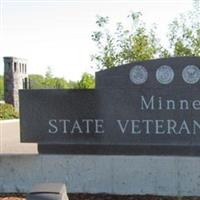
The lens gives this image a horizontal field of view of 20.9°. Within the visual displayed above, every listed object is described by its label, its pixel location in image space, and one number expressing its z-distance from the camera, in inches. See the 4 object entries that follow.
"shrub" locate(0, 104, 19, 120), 1259.2
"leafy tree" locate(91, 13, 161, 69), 765.4
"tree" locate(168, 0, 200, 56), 759.7
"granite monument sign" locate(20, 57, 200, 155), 310.7
